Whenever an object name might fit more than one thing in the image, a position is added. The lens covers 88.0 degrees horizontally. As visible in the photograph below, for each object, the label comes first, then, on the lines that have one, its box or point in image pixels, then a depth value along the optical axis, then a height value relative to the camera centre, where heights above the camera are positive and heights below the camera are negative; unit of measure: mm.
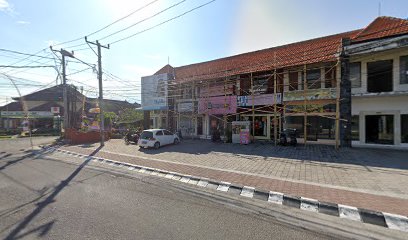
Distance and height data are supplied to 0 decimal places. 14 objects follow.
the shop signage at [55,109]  32019 +1438
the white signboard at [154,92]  21688 +2699
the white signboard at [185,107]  20470 +1003
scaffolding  14289 +1855
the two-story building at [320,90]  12766 +1876
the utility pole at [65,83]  19381 +3355
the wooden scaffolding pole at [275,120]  14836 -327
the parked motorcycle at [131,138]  18234 -1770
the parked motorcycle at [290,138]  14332 -1512
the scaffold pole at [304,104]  14072 +796
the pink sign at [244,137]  15930 -1568
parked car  14617 -1501
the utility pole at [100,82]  16641 +2867
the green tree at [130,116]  32469 +244
